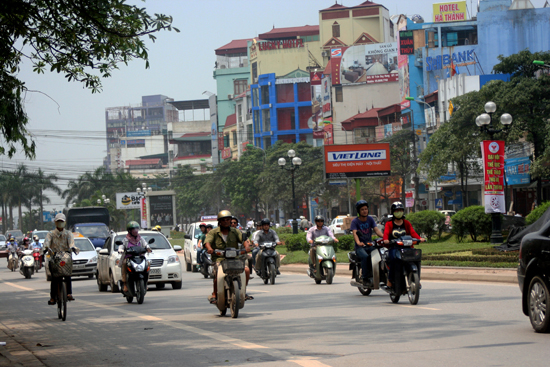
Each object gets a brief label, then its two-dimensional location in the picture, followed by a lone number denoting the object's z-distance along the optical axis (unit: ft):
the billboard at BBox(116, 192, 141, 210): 295.07
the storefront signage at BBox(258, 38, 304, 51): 421.18
